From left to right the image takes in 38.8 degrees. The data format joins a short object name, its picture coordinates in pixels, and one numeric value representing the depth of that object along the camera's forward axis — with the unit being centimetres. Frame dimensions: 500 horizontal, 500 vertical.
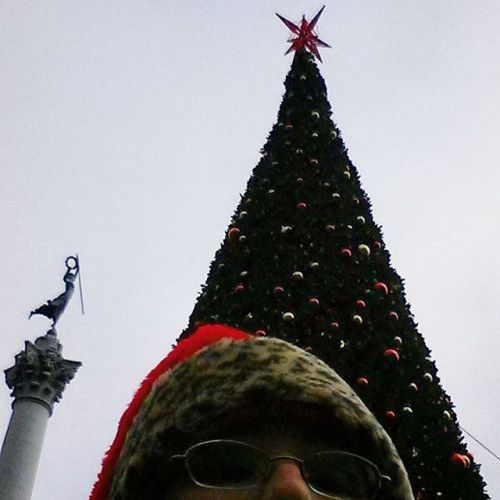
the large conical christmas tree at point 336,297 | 477
